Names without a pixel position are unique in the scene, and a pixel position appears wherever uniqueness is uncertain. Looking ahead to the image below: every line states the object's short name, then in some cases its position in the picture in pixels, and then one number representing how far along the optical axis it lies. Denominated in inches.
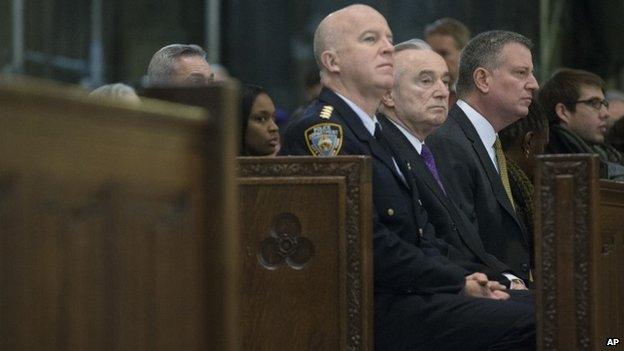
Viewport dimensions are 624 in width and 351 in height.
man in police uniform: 354.6
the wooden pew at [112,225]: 177.5
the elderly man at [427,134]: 396.8
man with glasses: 526.9
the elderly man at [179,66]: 435.8
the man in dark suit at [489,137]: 432.8
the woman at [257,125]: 459.2
